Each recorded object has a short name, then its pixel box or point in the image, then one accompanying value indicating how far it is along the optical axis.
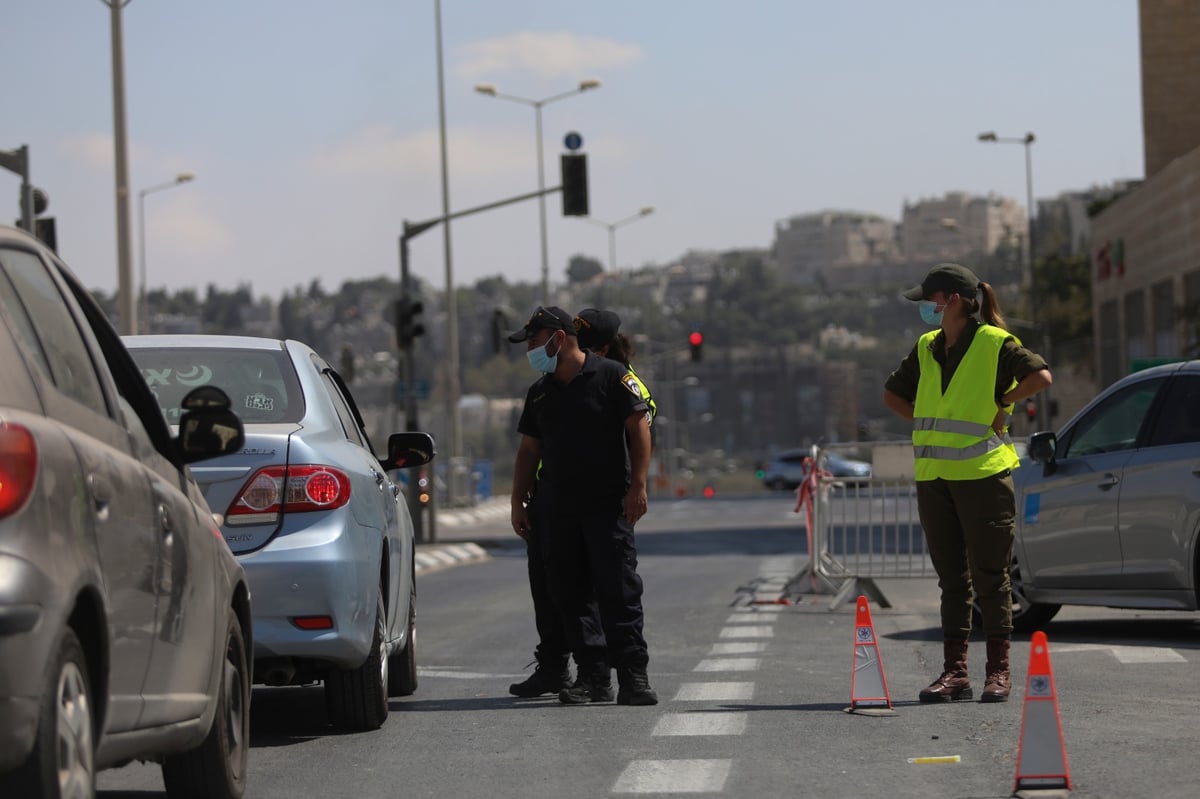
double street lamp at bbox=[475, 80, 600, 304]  60.88
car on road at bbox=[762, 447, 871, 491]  91.94
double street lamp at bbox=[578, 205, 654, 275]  90.44
